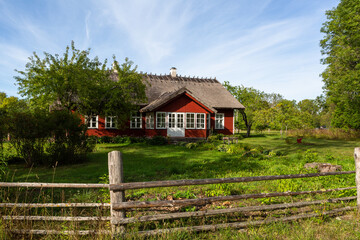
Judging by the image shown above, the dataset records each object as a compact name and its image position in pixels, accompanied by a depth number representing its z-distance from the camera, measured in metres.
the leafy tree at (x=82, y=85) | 13.50
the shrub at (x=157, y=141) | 16.97
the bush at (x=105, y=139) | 18.23
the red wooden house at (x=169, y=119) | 19.48
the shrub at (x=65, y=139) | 8.92
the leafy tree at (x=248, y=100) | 26.34
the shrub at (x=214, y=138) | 19.45
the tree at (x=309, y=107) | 66.90
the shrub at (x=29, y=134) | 8.19
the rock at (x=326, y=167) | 6.87
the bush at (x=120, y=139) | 18.45
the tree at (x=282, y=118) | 22.69
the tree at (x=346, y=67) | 17.45
